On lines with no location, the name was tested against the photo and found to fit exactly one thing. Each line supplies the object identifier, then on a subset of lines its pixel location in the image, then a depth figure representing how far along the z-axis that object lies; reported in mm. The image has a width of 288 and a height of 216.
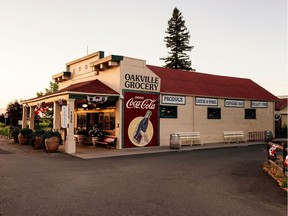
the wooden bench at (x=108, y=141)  16906
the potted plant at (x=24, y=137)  19516
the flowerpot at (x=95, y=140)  18197
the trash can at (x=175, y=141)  17188
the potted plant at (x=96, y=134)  18234
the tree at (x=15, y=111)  32875
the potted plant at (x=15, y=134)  20688
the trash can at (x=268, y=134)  21816
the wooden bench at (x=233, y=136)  22128
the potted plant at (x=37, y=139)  16781
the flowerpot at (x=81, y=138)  20317
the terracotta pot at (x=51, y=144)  15047
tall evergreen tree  50250
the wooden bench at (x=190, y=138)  19405
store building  17047
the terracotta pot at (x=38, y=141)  16766
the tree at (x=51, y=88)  51344
